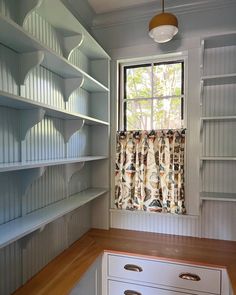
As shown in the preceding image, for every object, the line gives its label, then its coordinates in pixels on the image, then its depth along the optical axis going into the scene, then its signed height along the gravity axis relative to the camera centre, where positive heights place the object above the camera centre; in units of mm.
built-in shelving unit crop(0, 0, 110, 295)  1133 +129
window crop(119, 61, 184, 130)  2086 +471
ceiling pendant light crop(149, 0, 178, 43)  1446 +783
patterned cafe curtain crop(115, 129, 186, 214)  1983 -238
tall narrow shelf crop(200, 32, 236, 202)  1861 +197
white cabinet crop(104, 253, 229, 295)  1526 -955
